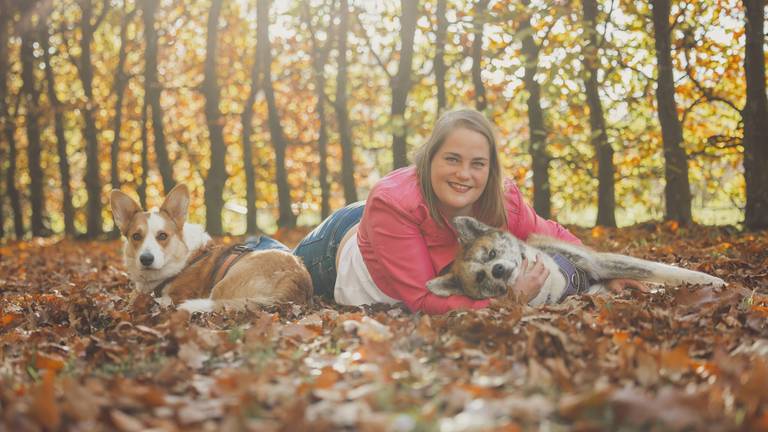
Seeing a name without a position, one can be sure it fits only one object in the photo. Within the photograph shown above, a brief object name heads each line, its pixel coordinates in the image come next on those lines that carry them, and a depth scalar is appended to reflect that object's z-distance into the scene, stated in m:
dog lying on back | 4.52
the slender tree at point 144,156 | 20.49
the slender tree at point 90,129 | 18.38
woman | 4.67
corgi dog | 5.32
